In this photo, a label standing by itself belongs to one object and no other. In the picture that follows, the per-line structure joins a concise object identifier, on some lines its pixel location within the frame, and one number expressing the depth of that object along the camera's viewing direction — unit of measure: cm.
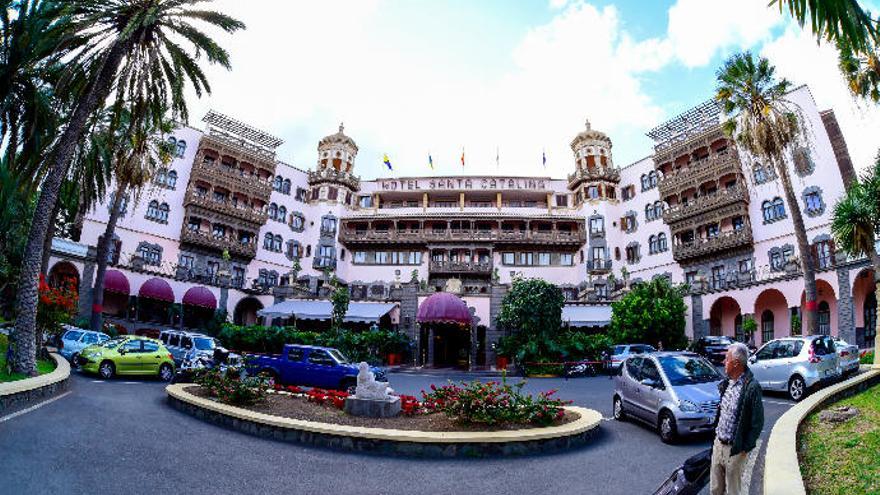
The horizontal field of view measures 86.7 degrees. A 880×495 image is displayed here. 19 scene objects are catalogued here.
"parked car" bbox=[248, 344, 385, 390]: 1675
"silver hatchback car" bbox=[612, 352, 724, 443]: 955
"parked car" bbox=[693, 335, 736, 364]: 2859
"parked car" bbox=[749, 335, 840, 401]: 1370
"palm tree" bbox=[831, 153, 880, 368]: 1784
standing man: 496
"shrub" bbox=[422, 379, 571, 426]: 1012
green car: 1814
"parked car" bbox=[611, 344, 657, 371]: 2638
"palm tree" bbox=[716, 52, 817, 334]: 2097
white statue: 1146
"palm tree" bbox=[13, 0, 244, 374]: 1381
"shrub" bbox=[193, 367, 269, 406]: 1177
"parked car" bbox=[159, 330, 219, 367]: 2162
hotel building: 3334
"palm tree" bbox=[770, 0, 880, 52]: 388
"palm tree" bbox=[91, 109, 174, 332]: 2627
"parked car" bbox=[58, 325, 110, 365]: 2269
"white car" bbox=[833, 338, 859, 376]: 1475
